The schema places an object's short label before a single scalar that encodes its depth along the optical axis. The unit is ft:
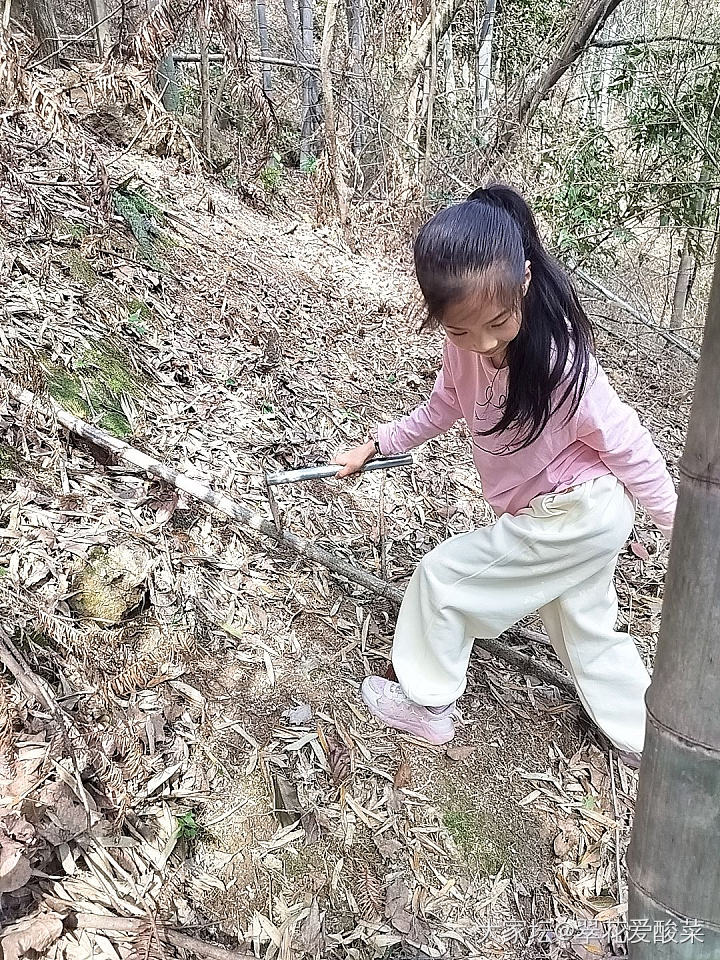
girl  4.90
